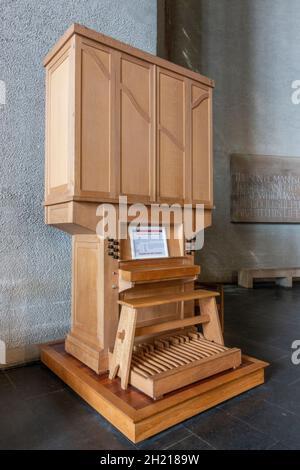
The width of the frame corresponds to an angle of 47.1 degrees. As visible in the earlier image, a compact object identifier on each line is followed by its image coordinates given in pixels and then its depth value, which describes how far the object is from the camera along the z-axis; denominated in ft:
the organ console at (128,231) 7.11
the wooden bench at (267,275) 21.02
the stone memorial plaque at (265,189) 22.29
